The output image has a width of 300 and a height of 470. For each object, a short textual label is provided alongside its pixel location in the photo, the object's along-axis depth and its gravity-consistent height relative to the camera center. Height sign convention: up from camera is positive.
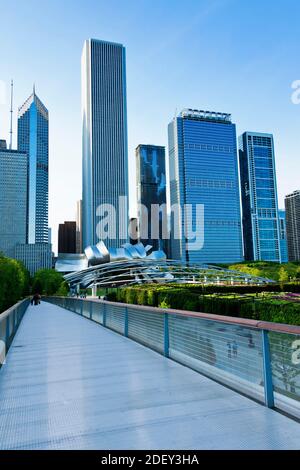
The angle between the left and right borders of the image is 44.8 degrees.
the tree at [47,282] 82.38 -3.74
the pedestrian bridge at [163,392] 3.19 -1.54
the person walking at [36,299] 36.28 -3.30
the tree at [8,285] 35.28 -1.92
